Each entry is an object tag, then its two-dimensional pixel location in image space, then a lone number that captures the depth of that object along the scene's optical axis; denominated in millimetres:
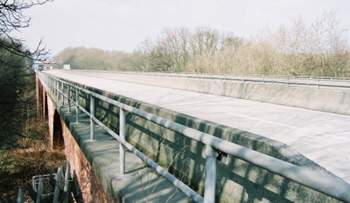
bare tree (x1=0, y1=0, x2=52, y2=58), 10719
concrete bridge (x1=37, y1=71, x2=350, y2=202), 1875
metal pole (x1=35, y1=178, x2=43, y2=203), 9079
